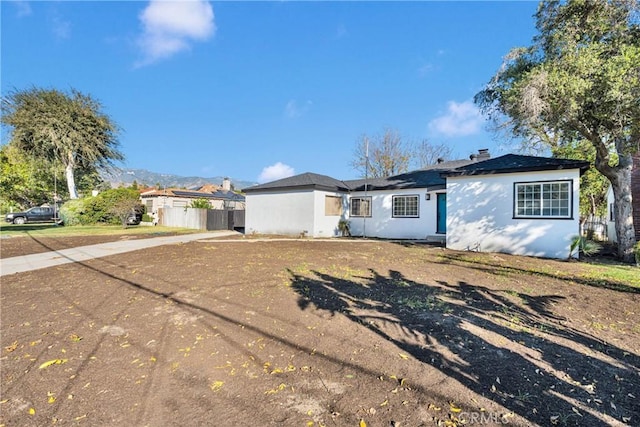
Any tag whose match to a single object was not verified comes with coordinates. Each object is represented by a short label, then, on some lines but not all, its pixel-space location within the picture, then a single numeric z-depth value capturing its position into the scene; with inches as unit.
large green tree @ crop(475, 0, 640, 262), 309.1
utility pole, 627.2
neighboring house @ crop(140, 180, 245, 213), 1073.5
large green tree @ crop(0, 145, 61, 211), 964.6
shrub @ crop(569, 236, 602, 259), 357.5
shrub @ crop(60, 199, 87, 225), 888.9
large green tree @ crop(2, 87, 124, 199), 935.7
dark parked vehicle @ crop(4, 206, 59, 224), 981.2
